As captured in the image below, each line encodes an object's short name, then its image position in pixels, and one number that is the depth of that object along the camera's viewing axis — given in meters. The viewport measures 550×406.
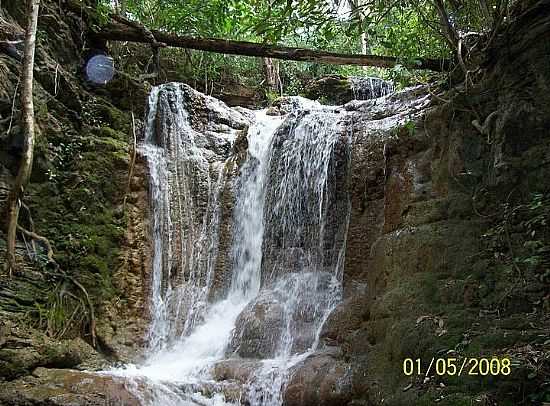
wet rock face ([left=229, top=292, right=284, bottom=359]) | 6.86
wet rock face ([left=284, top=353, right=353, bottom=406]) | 5.07
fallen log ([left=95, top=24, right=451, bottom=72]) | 9.41
